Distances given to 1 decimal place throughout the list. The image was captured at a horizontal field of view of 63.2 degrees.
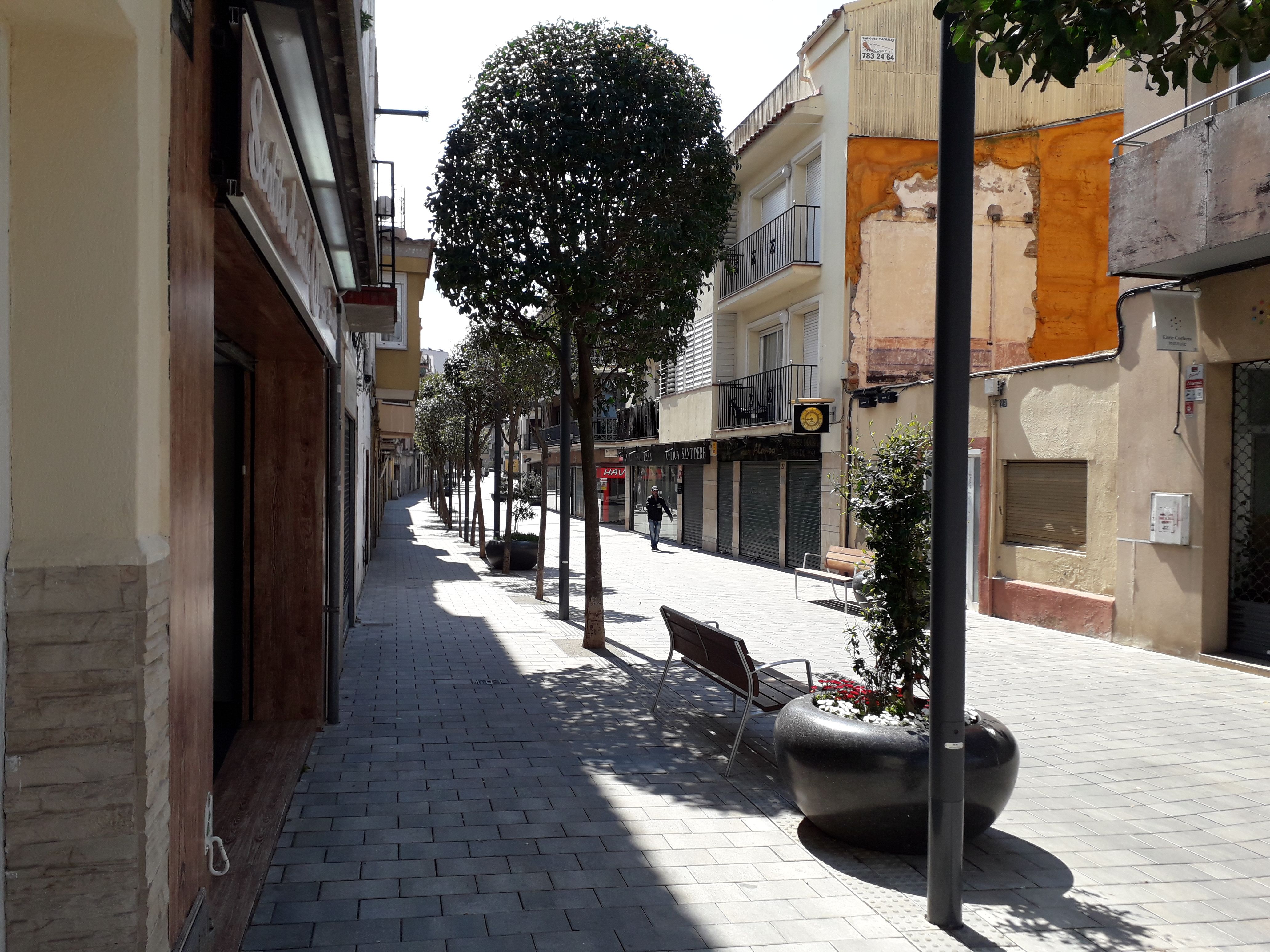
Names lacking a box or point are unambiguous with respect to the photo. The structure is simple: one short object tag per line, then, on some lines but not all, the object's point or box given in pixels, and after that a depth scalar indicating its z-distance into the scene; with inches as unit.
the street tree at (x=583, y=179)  406.6
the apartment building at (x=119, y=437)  100.8
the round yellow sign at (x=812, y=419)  772.0
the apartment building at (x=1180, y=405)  385.7
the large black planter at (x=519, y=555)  821.9
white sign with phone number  756.6
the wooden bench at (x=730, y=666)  256.2
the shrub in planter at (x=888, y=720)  190.1
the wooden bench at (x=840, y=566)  614.2
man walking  1077.1
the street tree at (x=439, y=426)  1199.6
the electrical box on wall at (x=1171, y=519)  422.0
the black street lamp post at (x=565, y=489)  522.0
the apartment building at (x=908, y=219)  745.6
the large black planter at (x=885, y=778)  189.0
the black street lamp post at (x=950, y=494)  163.6
